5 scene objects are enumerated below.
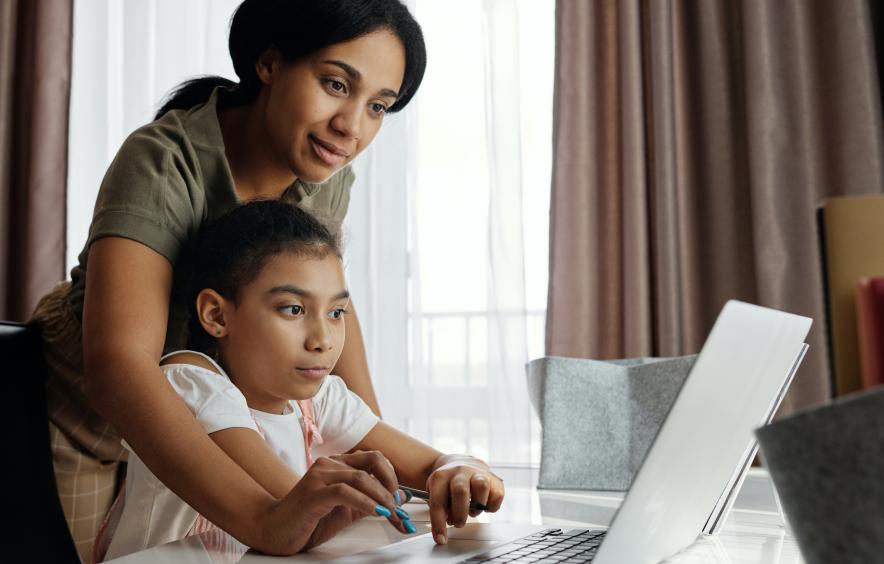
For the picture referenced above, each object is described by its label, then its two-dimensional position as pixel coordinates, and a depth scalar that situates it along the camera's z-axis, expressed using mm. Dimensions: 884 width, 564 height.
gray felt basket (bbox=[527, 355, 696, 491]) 1141
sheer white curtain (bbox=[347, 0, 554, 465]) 2324
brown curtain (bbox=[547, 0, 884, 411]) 2080
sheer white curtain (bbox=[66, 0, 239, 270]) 2635
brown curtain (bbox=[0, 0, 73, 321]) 2572
